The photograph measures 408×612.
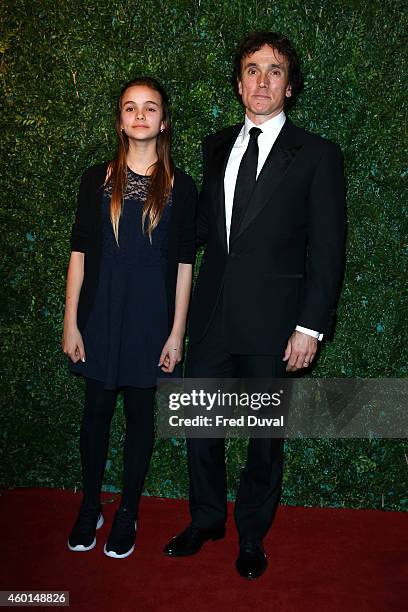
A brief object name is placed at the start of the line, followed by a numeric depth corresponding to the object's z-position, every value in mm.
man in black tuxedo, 2363
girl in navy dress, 2467
